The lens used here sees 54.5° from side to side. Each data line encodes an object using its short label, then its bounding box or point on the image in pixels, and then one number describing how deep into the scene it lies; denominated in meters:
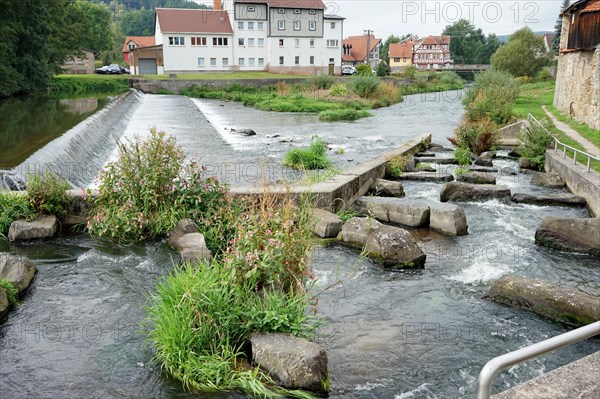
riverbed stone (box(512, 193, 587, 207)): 13.06
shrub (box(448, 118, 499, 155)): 20.39
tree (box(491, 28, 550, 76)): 63.59
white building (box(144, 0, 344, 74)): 71.88
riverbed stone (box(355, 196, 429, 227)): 11.13
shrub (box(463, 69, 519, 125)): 25.17
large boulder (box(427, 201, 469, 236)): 10.75
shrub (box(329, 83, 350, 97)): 43.03
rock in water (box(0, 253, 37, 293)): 7.49
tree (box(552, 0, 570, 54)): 72.05
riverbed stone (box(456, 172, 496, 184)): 14.99
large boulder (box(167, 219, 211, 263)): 7.91
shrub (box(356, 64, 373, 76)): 69.68
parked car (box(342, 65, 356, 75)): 77.94
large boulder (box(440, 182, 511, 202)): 13.31
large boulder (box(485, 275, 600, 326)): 7.05
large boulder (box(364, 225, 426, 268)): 8.89
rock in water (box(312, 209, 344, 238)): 10.00
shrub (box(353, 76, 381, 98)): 43.83
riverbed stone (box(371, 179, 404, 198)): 13.59
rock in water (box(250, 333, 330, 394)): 5.32
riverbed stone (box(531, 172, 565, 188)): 15.12
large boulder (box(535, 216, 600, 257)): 9.81
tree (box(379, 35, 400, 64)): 133.62
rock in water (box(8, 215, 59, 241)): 9.45
